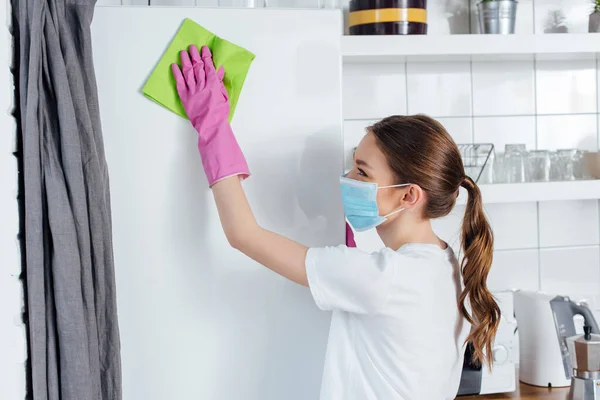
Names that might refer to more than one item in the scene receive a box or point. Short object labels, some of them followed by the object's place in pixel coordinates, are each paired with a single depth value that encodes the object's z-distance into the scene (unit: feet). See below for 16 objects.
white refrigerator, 4.21
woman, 4.13
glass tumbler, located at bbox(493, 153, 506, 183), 6.63
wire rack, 6.40
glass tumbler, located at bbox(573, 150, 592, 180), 6.93
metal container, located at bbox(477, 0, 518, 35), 6.39
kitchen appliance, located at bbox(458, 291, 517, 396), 6.30
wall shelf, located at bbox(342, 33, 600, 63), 5.94
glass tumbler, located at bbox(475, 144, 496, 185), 6.42
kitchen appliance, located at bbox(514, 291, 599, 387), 6.42
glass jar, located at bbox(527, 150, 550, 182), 6.78
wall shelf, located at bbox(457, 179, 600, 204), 6.36
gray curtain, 3.58
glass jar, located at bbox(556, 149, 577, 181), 6.85
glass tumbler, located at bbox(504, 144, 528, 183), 6.65
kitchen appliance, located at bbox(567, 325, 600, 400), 5.86
